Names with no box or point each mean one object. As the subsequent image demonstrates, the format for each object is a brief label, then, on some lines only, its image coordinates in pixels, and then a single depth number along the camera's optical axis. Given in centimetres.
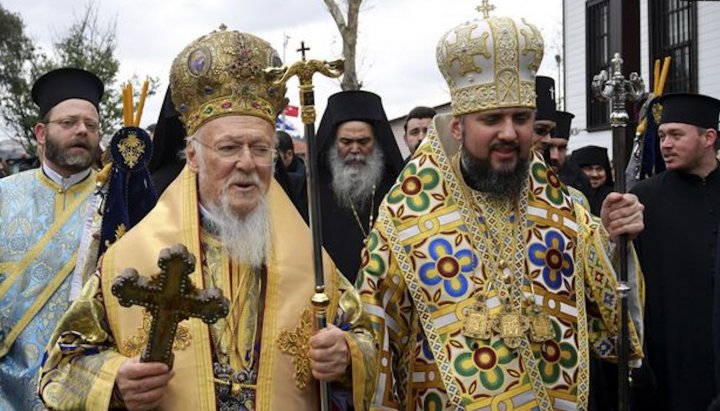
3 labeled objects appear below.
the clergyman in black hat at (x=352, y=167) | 606
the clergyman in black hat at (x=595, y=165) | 813
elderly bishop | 307
